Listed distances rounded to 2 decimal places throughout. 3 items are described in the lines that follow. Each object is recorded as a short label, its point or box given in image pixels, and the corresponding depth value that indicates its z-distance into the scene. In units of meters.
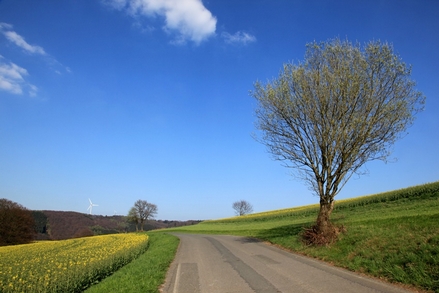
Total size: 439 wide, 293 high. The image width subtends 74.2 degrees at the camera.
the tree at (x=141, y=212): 108.38
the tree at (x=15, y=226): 67.81
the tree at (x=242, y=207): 147.50
